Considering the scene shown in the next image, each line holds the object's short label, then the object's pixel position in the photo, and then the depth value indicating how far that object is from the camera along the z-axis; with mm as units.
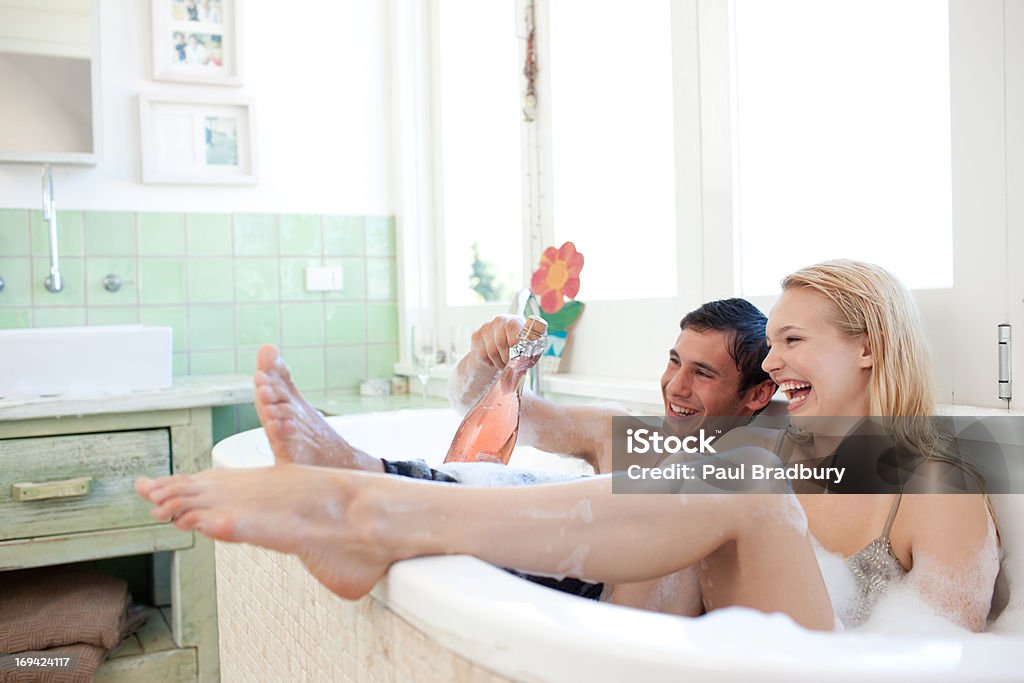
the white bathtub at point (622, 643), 576
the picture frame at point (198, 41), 2613
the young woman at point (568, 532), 828
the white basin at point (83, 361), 2064
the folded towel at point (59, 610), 1890
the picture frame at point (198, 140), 2613
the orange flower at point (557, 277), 1990
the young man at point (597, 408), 930
